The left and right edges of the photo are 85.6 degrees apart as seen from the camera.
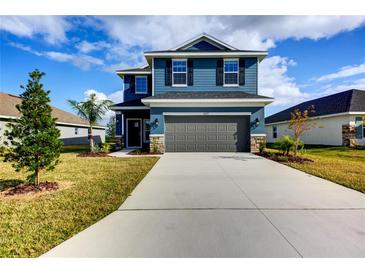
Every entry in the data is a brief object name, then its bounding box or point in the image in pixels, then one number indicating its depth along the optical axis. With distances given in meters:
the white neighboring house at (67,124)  17.02
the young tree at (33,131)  5.01
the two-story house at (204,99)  12.61
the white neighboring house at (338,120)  15.88
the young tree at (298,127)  10.15
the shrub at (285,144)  10.65
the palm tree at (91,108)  13.58
